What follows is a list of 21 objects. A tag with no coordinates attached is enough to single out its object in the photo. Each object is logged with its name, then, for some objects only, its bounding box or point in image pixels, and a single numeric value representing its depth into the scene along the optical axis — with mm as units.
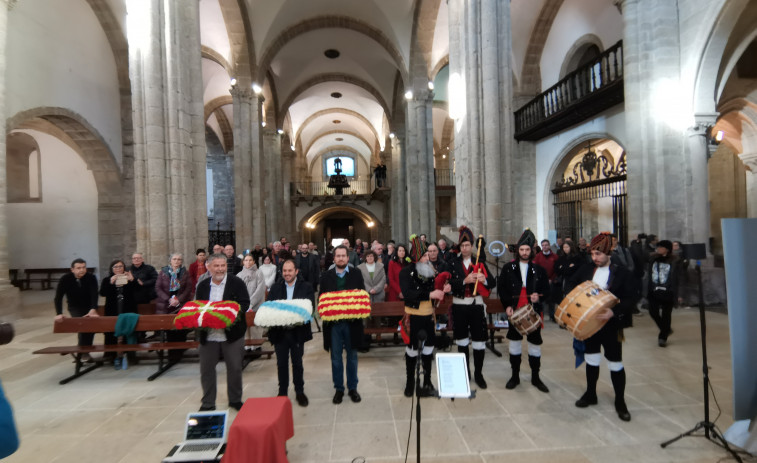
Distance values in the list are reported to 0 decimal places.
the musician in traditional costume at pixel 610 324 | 3742
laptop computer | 2843
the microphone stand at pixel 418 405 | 2428
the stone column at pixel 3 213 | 8445
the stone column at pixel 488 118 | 8320
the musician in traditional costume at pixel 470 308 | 4395
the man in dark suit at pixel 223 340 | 4031
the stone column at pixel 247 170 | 15125
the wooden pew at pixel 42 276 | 15039
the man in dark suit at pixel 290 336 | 4105
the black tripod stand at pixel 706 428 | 3183
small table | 2531
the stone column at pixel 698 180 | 8025
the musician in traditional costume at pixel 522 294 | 4402
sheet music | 3213
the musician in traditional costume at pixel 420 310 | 4047
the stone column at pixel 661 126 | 8141
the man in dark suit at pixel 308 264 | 8867
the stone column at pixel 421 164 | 16453
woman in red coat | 7090
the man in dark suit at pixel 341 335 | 4246
